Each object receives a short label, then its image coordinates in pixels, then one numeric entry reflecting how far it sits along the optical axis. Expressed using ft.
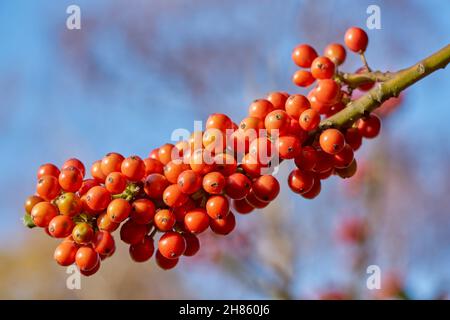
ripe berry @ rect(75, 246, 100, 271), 1.27
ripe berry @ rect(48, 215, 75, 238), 1.26
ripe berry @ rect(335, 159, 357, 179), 1.34
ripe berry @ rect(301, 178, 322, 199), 1.35
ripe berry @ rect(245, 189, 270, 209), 1.31
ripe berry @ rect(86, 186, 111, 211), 1.27
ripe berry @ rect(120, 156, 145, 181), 1.28
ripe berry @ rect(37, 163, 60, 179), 1.31
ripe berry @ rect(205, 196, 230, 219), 1.28
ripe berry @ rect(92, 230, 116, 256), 1.27
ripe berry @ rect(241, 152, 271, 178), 1.28
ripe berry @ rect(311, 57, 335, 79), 1.36
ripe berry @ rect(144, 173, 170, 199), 1.28
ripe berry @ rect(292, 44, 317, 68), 1.41
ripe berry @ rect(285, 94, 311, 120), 1.31
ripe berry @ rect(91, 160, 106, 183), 1.31
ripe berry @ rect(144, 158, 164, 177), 1.31
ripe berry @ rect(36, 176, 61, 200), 1.29
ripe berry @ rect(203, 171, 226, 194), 1.27
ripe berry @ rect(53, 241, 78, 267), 1.28
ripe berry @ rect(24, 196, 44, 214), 1.29
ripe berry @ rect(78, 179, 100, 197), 1.29
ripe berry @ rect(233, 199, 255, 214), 1.33
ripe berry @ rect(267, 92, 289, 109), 1.34
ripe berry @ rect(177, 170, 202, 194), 1.27
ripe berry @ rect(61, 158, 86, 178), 1.30
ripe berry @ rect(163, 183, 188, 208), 1.27
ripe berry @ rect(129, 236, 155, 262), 1.29
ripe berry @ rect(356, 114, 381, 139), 1.35
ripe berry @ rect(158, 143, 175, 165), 1.32
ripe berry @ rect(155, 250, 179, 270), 1.31
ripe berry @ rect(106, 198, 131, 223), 1.26
